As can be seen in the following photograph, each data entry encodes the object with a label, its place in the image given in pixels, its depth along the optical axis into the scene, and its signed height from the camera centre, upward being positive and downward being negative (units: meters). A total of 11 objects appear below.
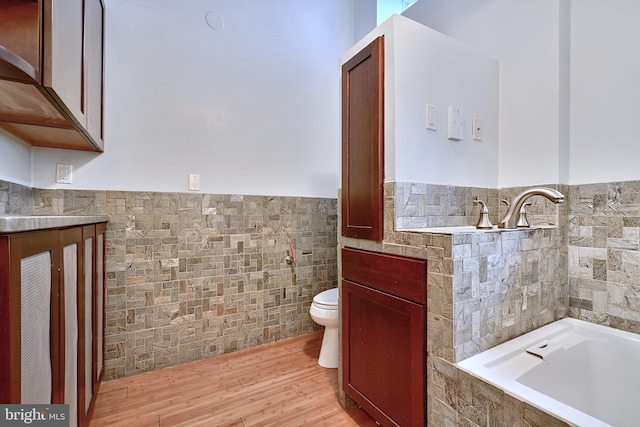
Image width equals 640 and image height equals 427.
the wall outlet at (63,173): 1.78 +0.22
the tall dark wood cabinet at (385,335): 1.24 -0.59
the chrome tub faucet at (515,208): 1.36 +0.02
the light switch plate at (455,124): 1.62 +0.49
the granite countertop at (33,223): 0.62 -0.03
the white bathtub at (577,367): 1.14 -0.65
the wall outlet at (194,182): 2.13 +0.21
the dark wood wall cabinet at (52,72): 0.97 +0.52
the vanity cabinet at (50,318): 0.65 -0.32
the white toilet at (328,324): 2.06 -0.79
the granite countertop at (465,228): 1.24 -0.08
